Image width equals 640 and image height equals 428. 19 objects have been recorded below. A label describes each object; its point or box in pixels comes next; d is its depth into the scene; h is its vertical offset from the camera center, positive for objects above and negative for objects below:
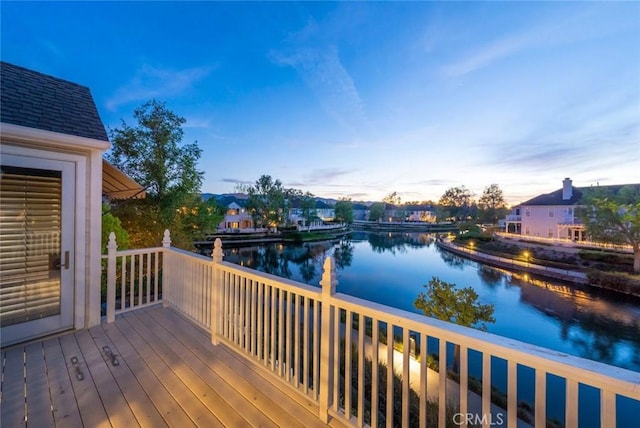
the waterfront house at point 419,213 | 62.64 +0.37
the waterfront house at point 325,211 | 55.94 +0.65
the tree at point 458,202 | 52.66 +2.64
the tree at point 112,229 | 6.12 -0.42
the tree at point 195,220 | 10.45 -0.29
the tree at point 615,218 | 15.66 -0.16
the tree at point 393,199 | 71.75 +4.32
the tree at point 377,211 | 62.44 +0.80
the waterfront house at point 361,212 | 72.38 +0.62
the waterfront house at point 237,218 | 35.00 -0.61
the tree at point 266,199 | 31.88 +1.83
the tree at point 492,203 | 39.62 +1.87
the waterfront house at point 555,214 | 23.36 +0.11
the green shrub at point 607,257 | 16.64 -2.82
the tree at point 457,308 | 6.71 -2.47
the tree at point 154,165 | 9.15 +1.76
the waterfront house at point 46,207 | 2.57 +0.06
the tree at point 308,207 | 40.77 +1.11
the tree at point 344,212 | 51.22 +0.42
